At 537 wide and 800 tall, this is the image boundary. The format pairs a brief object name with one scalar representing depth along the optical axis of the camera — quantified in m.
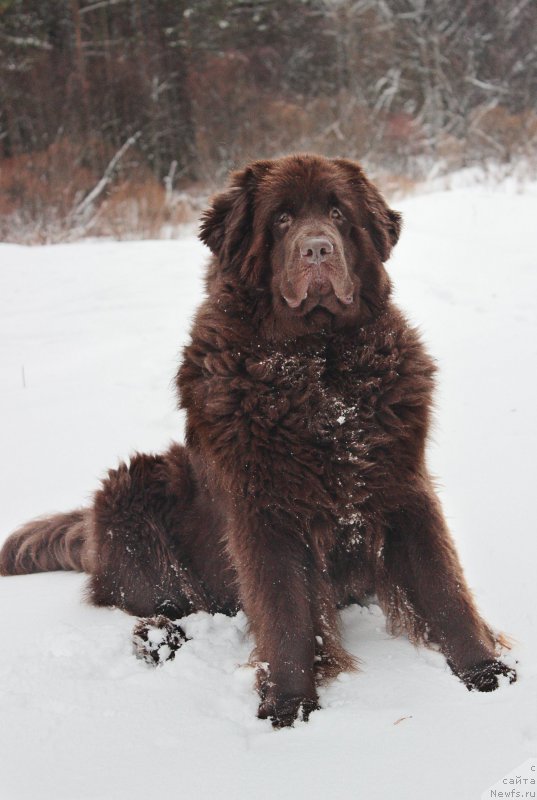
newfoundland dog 2.43
